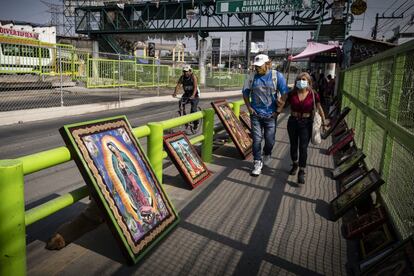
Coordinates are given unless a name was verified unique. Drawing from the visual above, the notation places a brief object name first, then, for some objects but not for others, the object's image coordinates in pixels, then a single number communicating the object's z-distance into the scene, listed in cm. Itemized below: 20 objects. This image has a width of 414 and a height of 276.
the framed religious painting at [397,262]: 223
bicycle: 970
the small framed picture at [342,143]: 760
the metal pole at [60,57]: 1302
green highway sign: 2992
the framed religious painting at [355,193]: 396
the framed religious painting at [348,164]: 562
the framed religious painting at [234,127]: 677
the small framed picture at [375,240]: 308
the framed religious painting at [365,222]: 351
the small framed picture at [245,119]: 866
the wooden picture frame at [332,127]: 895
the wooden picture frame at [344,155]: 651
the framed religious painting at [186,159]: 489
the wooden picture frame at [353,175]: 501
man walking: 555
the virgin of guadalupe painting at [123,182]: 282
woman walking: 532
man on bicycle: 991
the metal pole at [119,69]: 1697
